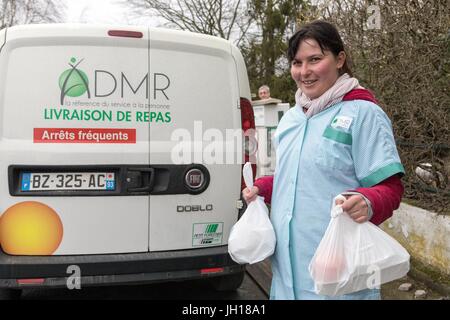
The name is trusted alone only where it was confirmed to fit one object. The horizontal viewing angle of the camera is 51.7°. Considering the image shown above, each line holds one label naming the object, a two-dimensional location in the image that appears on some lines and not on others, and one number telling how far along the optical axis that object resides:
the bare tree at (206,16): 23.16
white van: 2.93
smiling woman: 1.66
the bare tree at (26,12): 26.27
